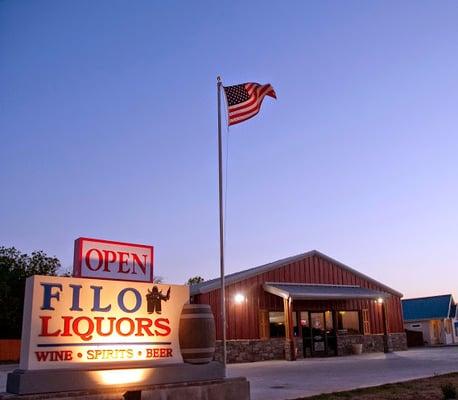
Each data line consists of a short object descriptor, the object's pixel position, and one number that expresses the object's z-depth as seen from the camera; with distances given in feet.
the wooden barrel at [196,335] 30.12
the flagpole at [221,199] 41.11
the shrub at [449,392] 32.19
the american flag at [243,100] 49.37
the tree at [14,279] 110.63
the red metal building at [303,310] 79.97
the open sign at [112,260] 28.22
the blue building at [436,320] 148.15
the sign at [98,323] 25.70
